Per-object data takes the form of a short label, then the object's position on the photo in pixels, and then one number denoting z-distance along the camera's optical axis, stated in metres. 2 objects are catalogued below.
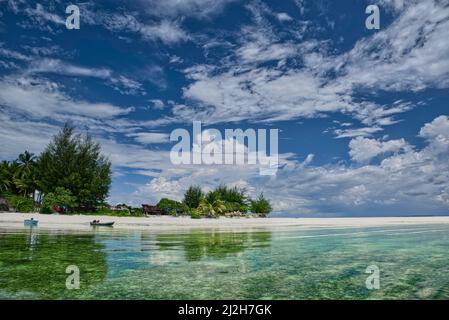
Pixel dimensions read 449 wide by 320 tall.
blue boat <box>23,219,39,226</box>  26.94
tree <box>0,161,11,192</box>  52.50
